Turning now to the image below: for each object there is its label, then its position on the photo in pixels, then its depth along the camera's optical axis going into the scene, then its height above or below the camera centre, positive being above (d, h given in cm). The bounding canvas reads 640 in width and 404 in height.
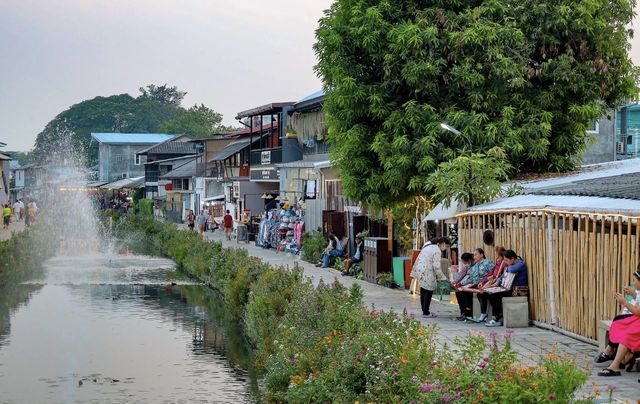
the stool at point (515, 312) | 1852 -190
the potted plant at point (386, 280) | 2841 -210
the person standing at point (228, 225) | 5672 -122
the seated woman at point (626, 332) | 1277 -158
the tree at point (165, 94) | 16321 +1611
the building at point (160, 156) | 9600 +409
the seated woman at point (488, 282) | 1914 -145
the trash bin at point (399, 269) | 2775 -177
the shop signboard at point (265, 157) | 5447 +224
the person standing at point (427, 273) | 2044 -137
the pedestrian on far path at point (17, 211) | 8714 -67
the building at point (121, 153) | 11931 +543
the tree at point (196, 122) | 13488 +999
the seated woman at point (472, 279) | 1966 -143
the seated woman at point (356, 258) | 3306 -173
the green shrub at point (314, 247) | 3869 -164
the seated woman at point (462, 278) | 1989 -147
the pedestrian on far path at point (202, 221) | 6313 -115
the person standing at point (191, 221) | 6297 -113
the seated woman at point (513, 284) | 1886 -142
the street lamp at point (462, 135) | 2308 +151
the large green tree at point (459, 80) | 2600 +292
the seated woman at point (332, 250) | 3684 -166
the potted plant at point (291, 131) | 5081 +325
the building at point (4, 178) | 7227 +188
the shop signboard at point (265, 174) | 5328 +135
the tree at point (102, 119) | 14762 +1137
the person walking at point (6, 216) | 6919 -85
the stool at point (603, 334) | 1407 -175
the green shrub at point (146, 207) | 9094 -42
